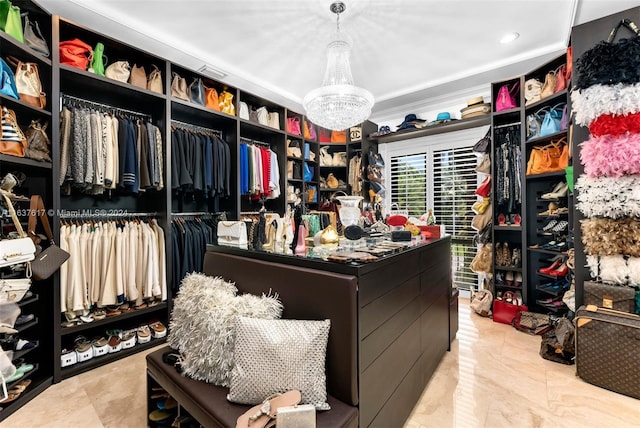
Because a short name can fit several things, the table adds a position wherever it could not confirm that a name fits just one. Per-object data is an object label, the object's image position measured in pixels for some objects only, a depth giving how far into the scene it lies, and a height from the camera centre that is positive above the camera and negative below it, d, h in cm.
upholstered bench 113 -57
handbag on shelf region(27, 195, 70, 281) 197 -26
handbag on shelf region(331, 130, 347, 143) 488 +127
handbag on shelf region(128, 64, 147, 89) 268 +126
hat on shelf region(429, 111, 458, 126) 405 +130
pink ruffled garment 191 +38
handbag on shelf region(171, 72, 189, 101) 297 +129
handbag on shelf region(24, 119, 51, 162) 205 +52
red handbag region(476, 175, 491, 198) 358 +29
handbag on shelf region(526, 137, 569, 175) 294 +55
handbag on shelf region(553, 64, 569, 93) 279 +127
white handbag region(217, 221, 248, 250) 187 -13
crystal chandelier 265 +107
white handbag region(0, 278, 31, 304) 178 -46
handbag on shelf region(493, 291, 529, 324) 321 -106
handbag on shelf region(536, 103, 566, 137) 292 +91
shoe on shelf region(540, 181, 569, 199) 292 +20
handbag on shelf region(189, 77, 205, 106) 312 +129
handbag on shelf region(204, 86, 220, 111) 329 +130
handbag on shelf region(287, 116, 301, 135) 439 +132
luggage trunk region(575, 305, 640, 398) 192 -94
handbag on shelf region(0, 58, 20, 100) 186 +86
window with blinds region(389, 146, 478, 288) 414 +30
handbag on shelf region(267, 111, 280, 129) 408 +130
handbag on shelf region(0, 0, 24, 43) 191 +129
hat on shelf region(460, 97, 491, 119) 372 +132
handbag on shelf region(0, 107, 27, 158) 186 +51
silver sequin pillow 113 -58
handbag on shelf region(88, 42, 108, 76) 246 +129
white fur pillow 127 -50
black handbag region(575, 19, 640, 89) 192 +101
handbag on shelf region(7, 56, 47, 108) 201 +93
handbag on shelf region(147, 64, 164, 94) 279 +127
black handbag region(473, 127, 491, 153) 354 +80
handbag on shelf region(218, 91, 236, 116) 339 +129
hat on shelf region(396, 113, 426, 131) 430 +132
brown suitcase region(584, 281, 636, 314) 200 -60
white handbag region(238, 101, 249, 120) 364 +127
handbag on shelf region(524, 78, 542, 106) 312 +129
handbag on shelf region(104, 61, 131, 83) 256 +125
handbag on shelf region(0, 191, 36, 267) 175 -20
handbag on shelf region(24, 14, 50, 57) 210 +128
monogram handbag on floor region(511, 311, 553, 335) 290 -113
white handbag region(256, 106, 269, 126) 390 +130
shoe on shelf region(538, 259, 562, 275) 303 -59
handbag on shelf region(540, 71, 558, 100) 294 +128
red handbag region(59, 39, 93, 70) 230 +128
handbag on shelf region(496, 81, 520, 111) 335 +131
